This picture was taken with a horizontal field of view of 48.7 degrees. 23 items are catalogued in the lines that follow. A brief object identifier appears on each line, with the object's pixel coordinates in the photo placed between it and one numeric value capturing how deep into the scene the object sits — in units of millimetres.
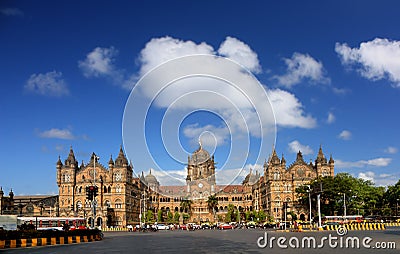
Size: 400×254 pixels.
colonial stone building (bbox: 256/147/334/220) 121312
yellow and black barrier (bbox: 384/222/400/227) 79625
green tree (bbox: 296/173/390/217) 105812
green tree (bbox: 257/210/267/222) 125012
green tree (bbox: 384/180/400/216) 117562
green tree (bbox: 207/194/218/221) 152250
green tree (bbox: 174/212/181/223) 151125
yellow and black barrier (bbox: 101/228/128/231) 95831
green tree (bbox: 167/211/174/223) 149375
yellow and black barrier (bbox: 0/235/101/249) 36094
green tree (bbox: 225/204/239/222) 148400
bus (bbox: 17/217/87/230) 75706
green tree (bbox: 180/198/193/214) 159288
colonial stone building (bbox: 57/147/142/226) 113312
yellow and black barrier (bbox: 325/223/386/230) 64712
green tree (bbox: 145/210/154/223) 131500
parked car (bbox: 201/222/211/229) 107200
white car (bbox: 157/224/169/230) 95656
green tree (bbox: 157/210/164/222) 150425
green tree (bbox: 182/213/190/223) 153250
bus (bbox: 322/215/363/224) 88300
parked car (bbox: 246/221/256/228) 108700
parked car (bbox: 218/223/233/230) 97769
